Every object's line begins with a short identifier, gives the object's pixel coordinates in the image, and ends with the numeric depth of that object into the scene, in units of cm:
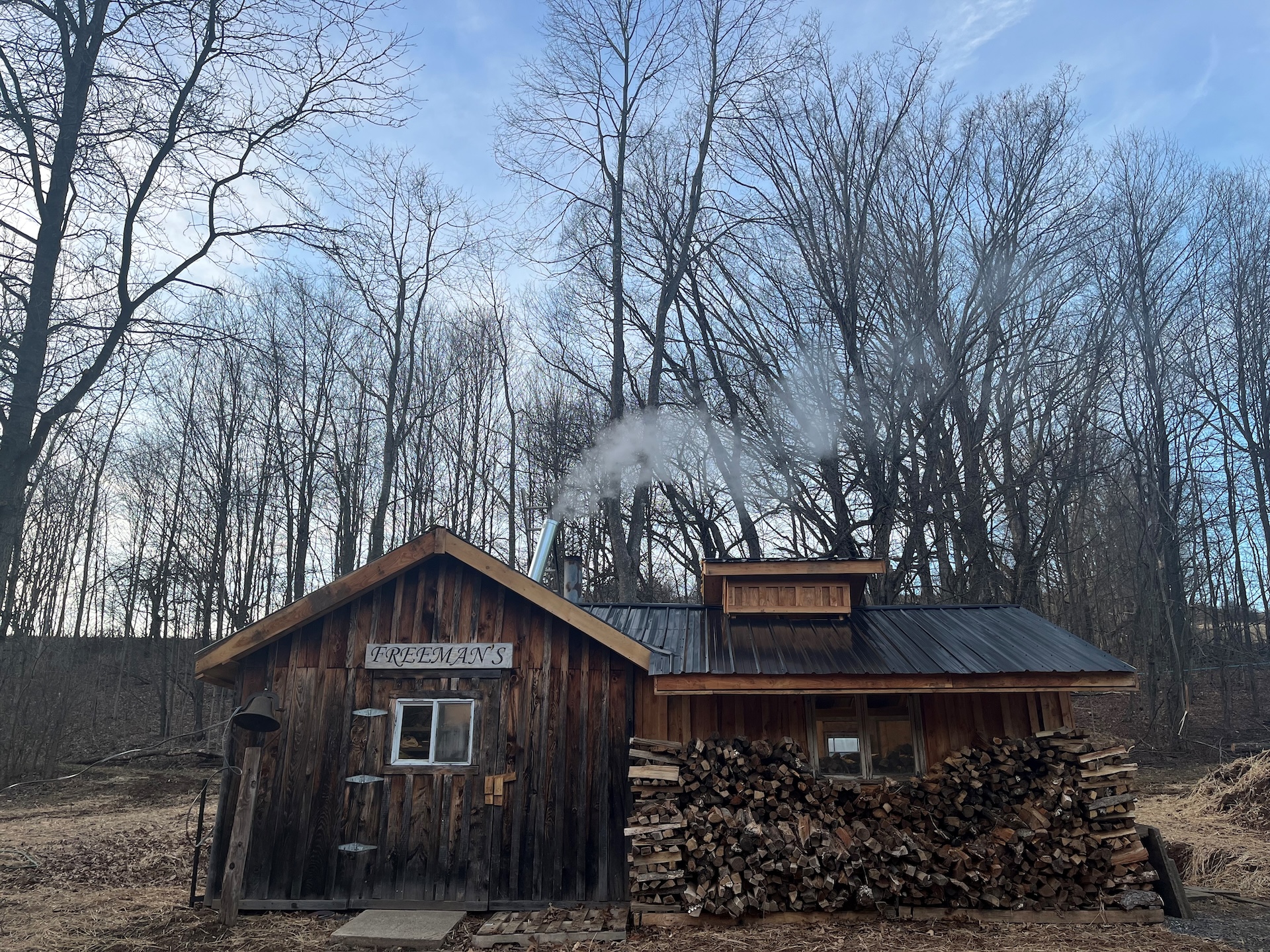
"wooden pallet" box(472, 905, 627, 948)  722
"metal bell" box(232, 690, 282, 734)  827
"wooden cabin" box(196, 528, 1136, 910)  837
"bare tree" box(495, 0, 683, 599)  1864
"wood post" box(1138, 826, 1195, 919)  777
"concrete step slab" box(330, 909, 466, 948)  718
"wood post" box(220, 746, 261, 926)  780
